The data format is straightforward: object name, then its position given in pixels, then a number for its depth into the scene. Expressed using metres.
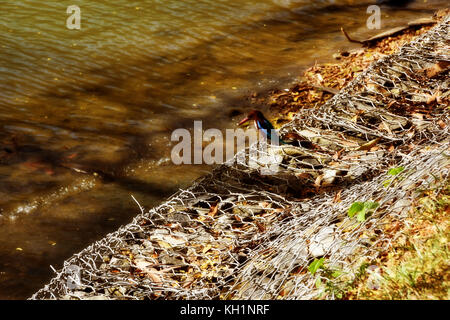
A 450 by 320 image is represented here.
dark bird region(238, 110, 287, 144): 8.87
